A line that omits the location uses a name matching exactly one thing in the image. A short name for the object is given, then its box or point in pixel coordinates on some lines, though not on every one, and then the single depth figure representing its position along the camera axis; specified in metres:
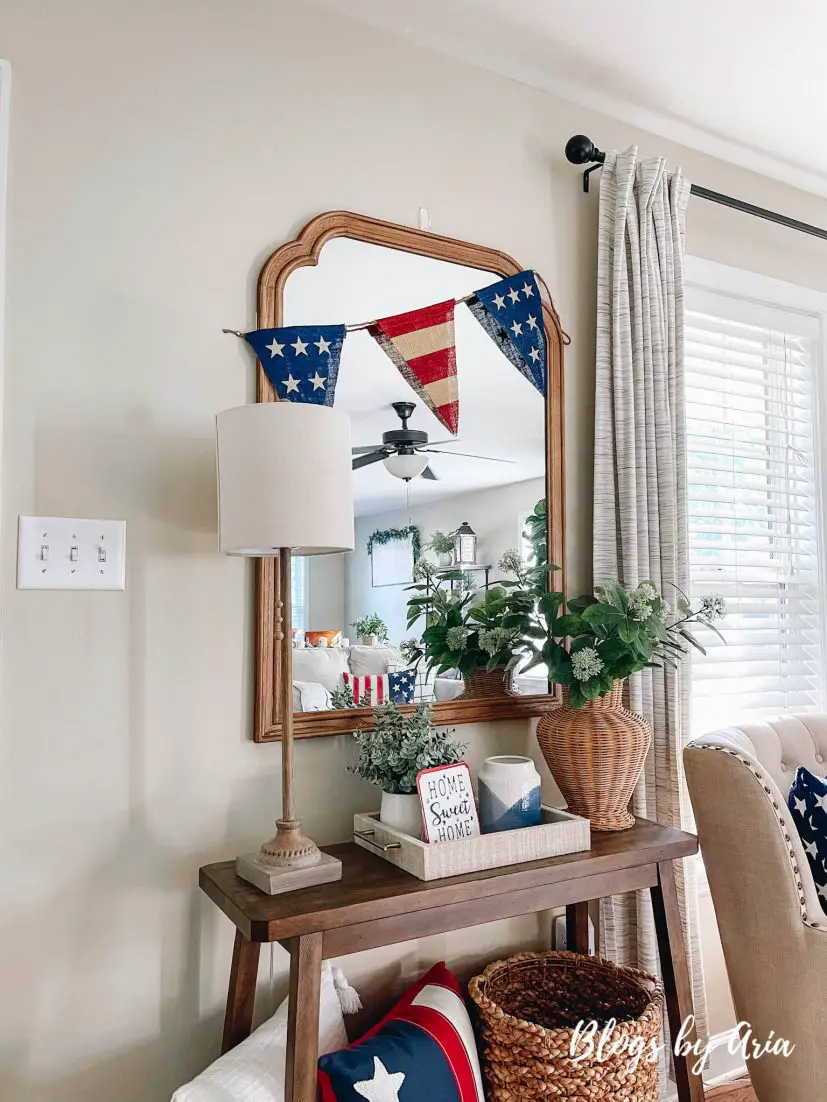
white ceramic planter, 1.60
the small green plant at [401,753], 1.62
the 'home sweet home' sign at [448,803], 1.54
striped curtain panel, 2.08
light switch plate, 1.49
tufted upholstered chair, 1.70
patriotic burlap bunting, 1.71
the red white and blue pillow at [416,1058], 1.40
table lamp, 1.39
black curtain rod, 2.08
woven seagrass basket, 1.56
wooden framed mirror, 1.74
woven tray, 1.49
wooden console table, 1.30
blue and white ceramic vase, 1.65
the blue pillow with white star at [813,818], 1.85
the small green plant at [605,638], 1.75
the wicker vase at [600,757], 1.79
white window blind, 2.54
